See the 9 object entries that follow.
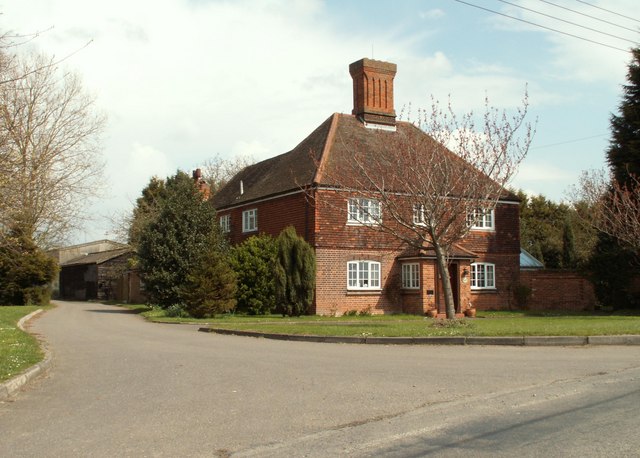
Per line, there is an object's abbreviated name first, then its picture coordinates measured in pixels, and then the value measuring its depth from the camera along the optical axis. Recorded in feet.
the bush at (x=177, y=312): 94.22
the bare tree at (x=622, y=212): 93.20
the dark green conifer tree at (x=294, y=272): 89.30
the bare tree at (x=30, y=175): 49.88
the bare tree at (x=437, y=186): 64.44
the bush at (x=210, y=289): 88.33
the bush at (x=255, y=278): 94.89
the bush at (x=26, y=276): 127.03
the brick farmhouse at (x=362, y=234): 94.79
